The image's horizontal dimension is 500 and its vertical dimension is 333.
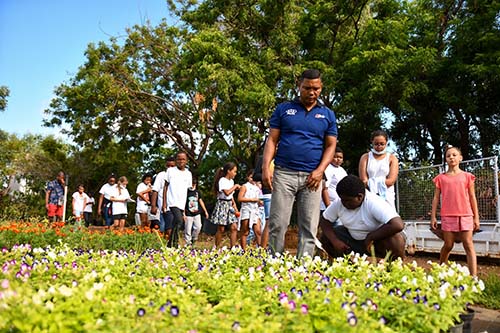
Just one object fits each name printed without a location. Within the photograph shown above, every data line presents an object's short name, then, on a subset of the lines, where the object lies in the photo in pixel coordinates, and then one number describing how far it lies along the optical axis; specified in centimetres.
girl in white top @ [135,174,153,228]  1224
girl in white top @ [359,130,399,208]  598
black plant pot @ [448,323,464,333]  276
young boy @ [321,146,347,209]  700
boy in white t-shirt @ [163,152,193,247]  845
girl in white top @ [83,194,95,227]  1750
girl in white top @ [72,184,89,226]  1612
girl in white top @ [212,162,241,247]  948
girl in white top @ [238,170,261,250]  938
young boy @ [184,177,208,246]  927
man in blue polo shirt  487
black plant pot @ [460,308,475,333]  303
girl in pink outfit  592
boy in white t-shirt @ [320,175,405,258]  461
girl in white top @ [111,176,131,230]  1295
